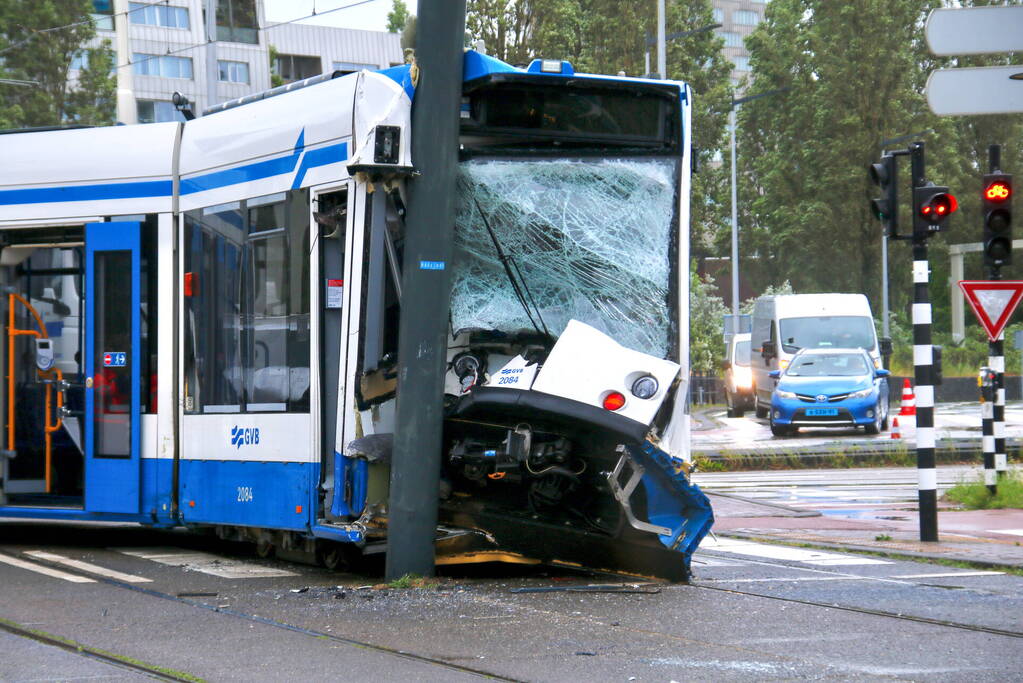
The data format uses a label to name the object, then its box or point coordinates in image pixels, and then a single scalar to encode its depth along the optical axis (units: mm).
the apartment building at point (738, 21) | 134875
